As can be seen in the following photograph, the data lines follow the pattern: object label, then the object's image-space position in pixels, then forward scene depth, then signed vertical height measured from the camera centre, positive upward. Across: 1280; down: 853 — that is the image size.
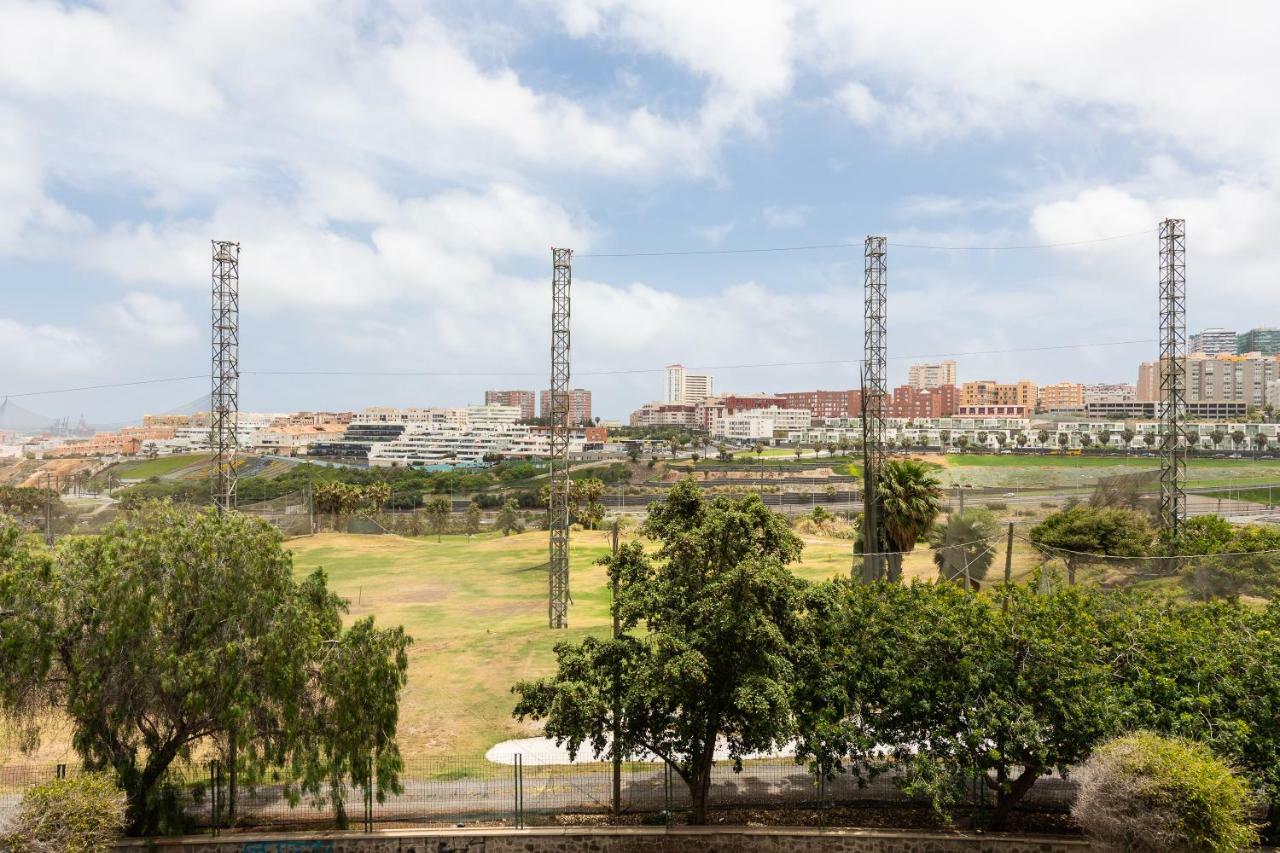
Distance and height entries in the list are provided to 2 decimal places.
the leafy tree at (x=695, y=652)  12.27 -3.75
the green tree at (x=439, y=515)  66.38 -8.43
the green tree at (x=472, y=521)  65.31 -8.78
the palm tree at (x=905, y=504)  30.95 -3.22
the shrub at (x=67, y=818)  10.77 -5.66
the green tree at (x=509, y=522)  64.07 -8.77
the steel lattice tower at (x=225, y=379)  36.34 +1.71
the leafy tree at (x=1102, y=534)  31.86 -4.53
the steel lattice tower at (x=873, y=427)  28.69 -0.23
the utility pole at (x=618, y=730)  13.05 -5.15
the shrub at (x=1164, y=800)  10.53 -5.09
